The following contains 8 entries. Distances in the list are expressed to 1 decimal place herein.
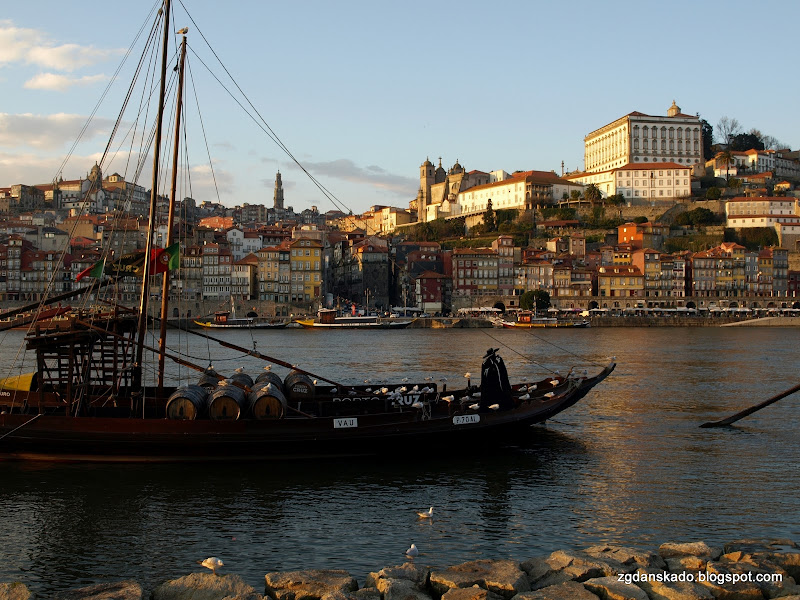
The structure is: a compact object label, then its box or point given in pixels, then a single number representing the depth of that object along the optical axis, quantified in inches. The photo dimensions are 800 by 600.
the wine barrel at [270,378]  737.6
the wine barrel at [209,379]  740.6
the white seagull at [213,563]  391.5
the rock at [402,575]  379.3
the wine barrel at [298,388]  759.1
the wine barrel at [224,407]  645.3
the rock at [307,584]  367.6
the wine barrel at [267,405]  652.7
